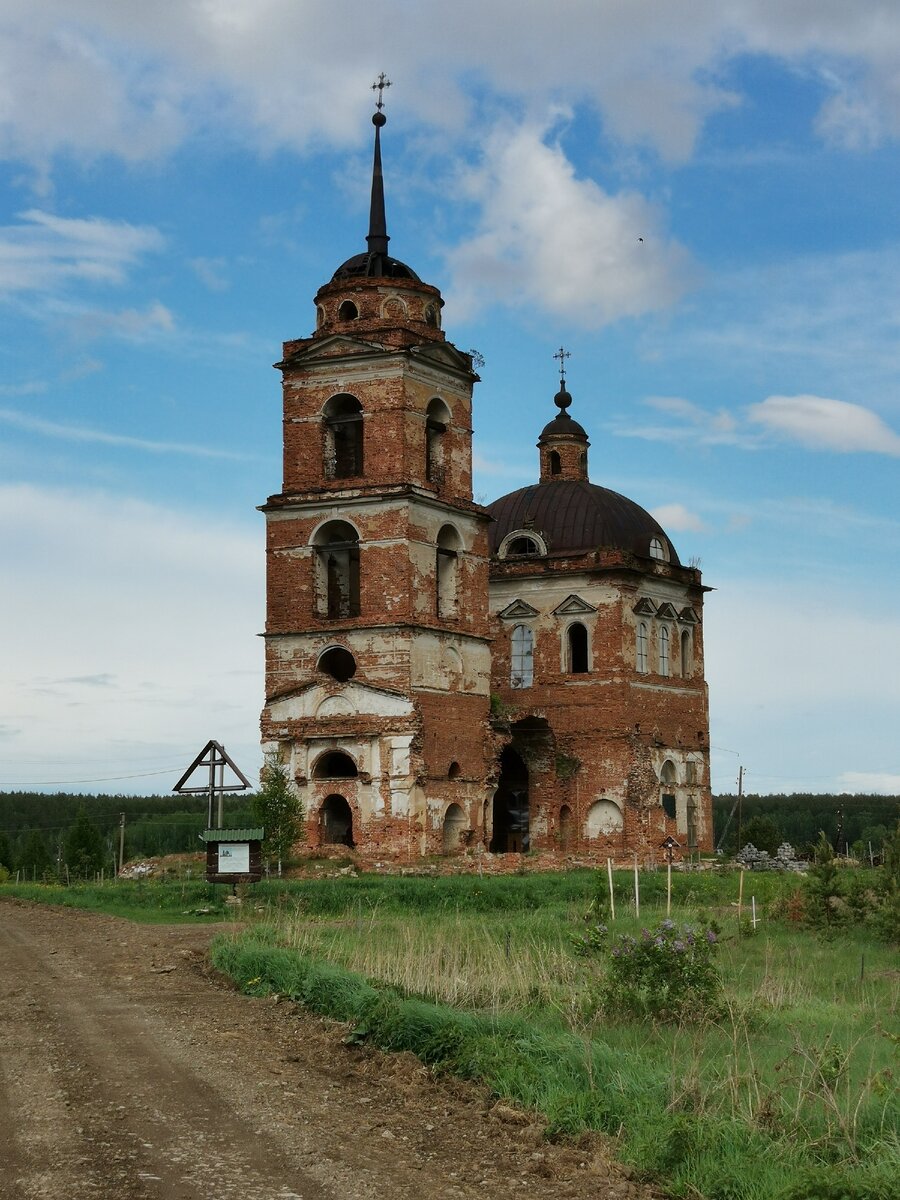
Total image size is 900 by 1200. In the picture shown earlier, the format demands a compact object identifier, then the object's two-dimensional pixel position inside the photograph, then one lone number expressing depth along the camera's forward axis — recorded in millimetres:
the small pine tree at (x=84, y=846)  73562
